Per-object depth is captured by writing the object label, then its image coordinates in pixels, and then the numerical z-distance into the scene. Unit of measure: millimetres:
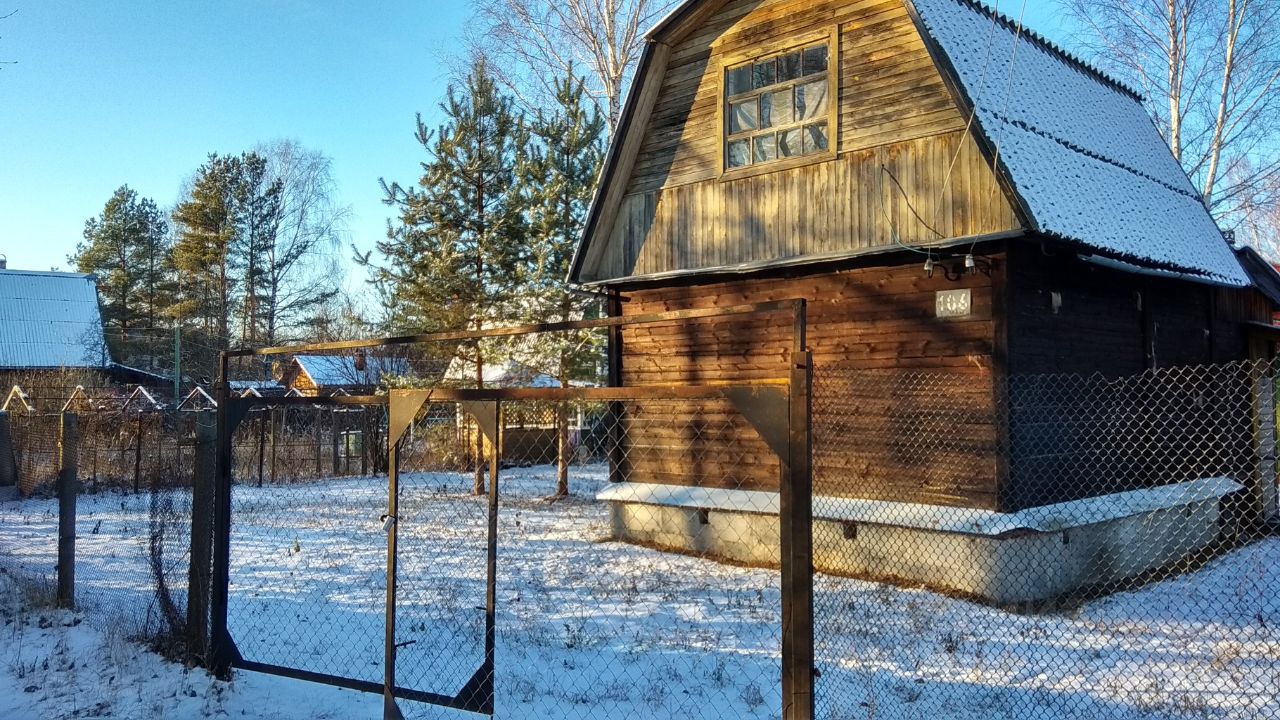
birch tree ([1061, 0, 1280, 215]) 18203
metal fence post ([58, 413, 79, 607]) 7812
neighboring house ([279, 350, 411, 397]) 23422
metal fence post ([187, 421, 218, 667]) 6137
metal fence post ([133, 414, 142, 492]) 17312
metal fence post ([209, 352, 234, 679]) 5969
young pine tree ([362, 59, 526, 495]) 16859
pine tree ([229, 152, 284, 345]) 35938
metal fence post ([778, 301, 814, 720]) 3857
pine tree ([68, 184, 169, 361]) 42625
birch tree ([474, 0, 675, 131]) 20016
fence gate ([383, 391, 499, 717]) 4930
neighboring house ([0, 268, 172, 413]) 31844
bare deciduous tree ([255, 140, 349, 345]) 37062
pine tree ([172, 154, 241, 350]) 35125
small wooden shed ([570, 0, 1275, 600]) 8898
